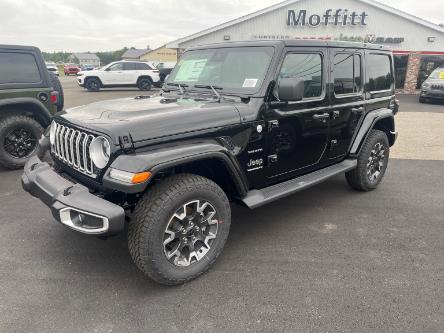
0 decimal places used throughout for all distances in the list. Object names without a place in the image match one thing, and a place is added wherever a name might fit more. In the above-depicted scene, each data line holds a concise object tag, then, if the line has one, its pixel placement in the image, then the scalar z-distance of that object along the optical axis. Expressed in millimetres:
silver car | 15258
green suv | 5375
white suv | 20000
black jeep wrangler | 2426
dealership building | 19094
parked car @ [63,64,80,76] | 45969
